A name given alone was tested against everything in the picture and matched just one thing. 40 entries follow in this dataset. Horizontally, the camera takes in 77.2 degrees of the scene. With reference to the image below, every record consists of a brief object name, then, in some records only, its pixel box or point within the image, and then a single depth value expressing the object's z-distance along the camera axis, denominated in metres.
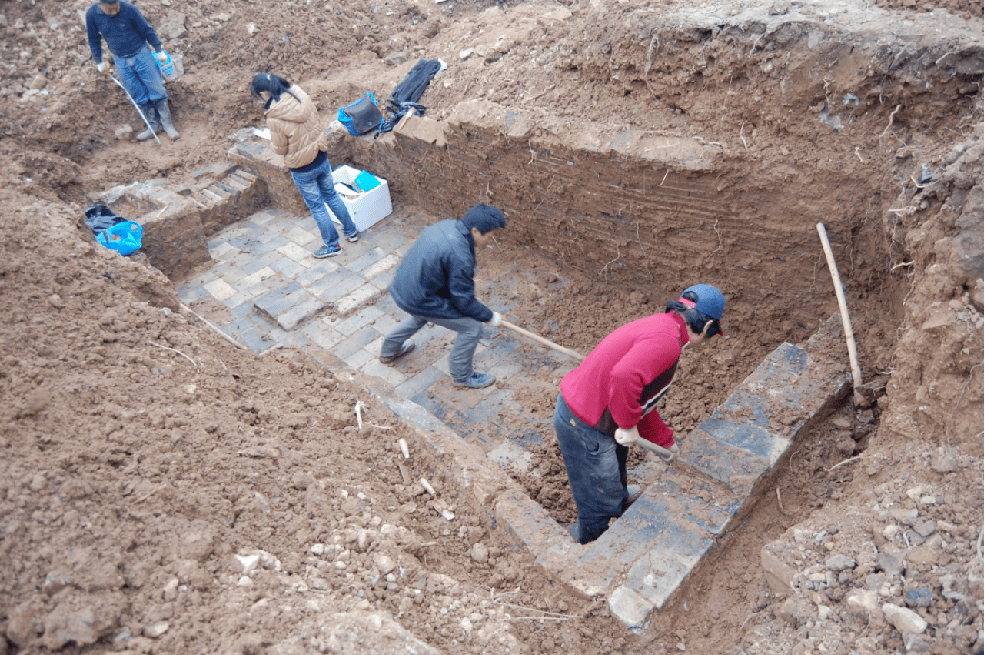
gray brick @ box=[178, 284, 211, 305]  6.59
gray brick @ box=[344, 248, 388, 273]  6.76
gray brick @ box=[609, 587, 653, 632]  2.87
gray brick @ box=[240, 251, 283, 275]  6.95
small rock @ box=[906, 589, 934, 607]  2.31
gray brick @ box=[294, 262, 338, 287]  6.62
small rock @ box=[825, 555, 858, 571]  2.63
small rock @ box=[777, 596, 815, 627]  2.60
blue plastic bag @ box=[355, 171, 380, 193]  7.25
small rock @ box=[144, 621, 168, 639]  2.37
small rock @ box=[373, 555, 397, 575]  2.93
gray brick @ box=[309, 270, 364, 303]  6.40
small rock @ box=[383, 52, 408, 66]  8.97
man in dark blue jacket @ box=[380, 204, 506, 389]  4.50
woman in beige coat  6.18
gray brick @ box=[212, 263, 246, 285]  6.84
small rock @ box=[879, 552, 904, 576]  2.50
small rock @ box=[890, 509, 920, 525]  2.62
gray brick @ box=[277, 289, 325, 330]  6.06
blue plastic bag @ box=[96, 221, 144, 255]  6.31
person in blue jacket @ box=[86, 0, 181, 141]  7.92
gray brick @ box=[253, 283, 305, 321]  6.21
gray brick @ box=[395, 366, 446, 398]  5.30
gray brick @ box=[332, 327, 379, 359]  5.77
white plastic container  7.09
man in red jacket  3.12
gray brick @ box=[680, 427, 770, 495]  3.35
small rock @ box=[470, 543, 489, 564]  3.34
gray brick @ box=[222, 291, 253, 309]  6.47
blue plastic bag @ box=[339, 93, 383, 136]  7.25
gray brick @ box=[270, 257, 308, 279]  6.78
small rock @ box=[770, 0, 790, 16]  4.73
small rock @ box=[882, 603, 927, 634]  2.25
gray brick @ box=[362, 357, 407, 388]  5.42
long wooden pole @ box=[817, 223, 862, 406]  3.73
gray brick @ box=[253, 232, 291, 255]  7.25
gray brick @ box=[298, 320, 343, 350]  5.89
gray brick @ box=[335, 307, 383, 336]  6.03
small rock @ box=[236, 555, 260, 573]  2.73
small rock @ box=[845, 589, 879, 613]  2.43
